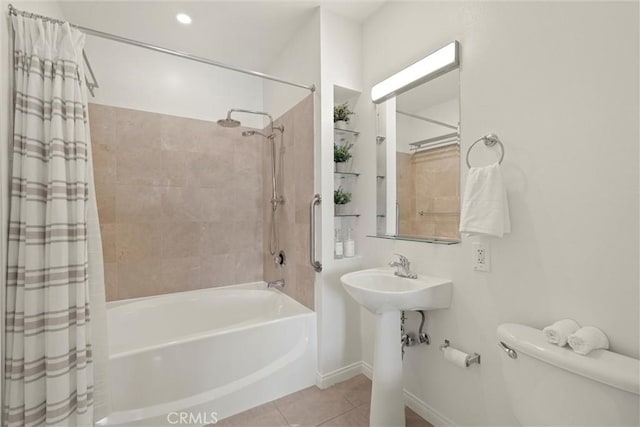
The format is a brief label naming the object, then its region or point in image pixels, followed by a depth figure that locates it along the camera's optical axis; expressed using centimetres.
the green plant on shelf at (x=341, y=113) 215
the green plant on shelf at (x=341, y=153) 213
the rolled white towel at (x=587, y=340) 94
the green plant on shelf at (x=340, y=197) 213
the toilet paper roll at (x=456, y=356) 139
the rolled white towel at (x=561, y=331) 100
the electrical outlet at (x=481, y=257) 136
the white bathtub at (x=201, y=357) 148
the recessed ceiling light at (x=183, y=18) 205
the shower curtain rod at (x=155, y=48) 116
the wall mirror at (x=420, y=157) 156
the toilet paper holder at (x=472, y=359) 139
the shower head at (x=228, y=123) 222
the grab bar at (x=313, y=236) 202
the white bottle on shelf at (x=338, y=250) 210
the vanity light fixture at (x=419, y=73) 150
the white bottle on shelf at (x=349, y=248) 215
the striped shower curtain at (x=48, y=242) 112
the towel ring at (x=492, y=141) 131
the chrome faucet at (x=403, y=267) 172
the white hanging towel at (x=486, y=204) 123
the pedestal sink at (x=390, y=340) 148
